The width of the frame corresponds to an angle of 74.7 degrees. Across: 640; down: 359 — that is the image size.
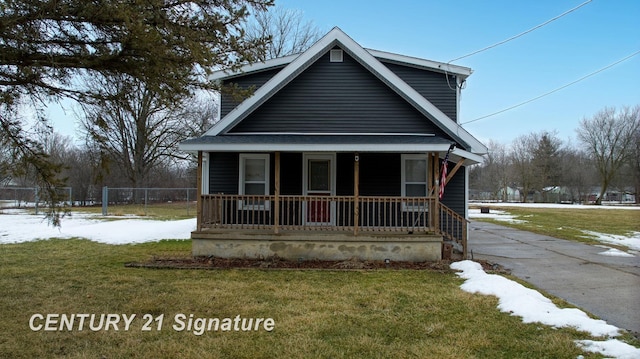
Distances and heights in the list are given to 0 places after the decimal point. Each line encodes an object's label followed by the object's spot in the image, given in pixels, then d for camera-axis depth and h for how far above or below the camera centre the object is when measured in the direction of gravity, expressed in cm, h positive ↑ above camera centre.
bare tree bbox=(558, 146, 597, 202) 5878 +274
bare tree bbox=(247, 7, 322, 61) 2942 +1180
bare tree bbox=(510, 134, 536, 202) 5614 +446
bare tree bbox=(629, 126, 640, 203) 4588 +241
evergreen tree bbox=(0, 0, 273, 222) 429 +167
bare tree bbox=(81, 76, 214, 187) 3503 +454
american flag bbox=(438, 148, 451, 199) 952 +45
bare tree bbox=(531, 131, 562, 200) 5552 +479
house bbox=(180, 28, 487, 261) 1011 +154
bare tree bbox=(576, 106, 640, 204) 4048 +470
